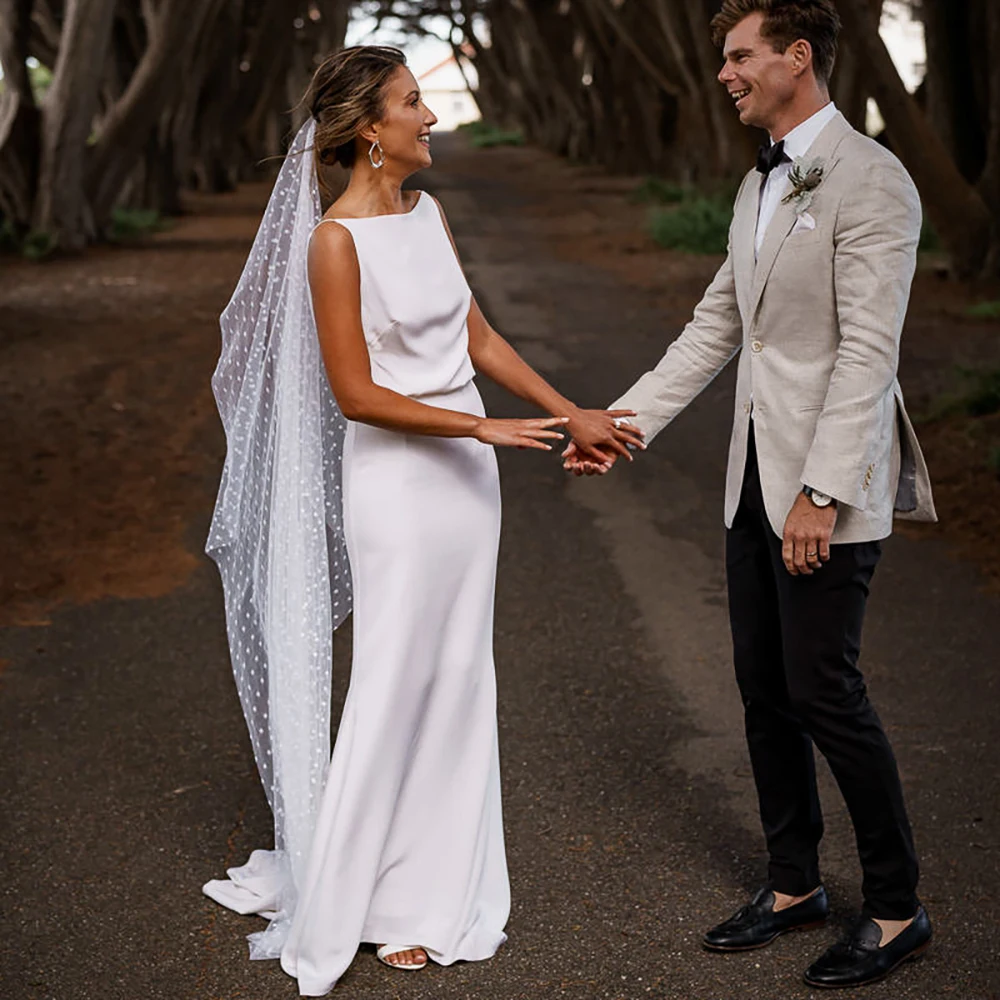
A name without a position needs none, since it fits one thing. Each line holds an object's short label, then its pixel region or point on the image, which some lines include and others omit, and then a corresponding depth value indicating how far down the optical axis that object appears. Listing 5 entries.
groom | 3.70
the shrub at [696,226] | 20.66
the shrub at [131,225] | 23.93
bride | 3.96
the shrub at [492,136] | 60.44
